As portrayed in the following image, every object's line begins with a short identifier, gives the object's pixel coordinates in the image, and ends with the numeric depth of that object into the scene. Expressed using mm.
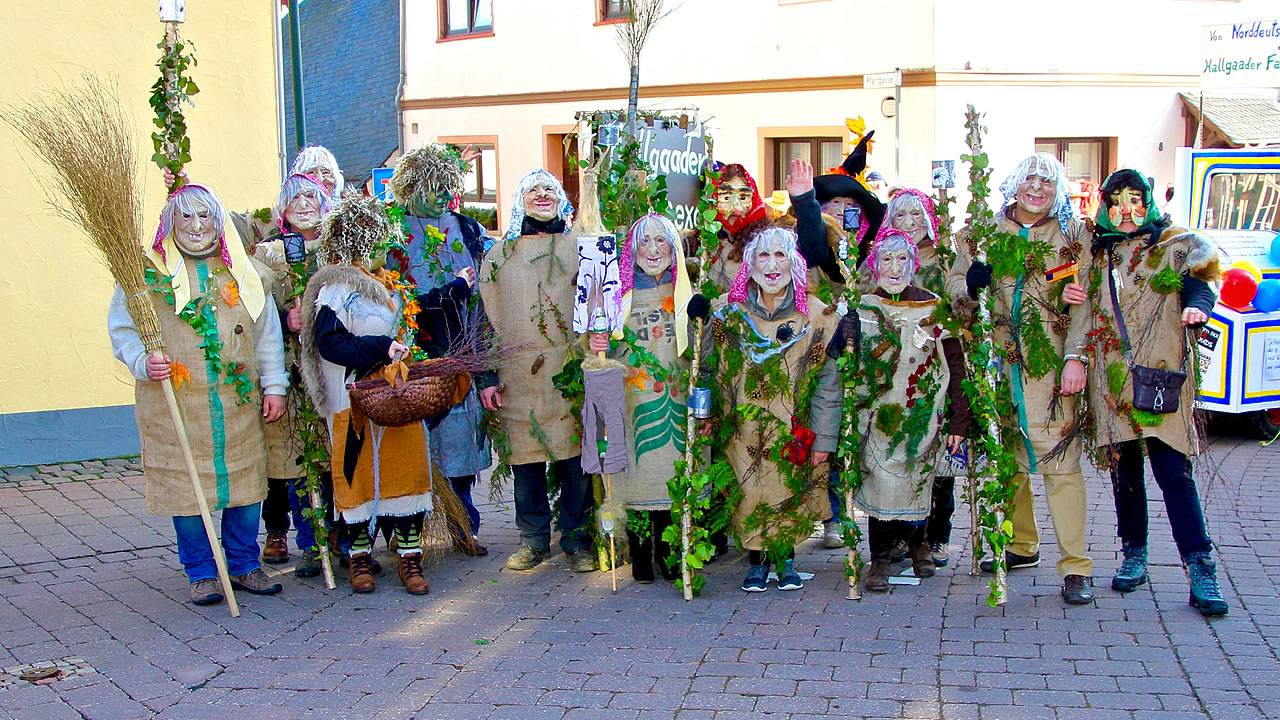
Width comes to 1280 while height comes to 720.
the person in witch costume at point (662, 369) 5602
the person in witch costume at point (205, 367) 5340
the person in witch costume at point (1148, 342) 5168
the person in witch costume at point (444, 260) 5926
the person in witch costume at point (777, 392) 5367
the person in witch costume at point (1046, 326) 5336
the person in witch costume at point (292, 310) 5809
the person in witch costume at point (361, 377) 5402
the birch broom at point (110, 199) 5145
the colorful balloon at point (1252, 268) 8344
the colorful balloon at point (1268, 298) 8242
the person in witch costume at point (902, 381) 5344
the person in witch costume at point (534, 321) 5863
